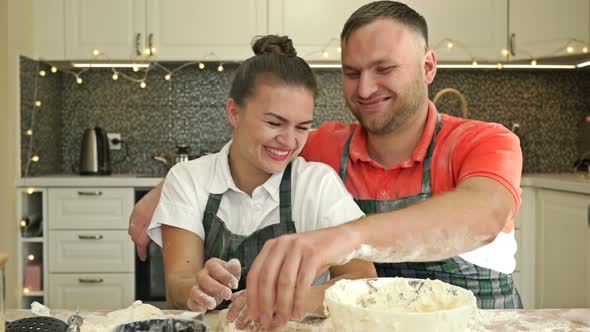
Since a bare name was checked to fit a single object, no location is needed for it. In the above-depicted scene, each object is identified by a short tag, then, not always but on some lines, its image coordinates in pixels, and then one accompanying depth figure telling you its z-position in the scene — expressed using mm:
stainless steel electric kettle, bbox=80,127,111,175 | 3354
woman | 1382
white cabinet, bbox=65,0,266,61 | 3316
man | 1224
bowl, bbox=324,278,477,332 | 732
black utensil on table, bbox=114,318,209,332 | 753
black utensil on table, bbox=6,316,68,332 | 855
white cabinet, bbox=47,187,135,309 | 3105
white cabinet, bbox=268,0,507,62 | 3314
